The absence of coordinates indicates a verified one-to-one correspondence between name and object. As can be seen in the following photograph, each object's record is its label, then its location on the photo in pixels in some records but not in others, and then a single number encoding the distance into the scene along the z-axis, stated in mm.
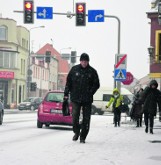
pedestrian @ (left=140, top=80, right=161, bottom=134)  15664
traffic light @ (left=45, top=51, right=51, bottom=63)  50425
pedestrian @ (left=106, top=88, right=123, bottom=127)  22156
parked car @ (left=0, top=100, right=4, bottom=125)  20802
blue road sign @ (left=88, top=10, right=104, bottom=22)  26156
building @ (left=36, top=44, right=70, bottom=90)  126375
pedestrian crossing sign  23438
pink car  19016
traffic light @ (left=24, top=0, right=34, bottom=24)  25969
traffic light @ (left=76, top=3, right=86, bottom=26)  25750
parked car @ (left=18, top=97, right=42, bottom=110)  57281
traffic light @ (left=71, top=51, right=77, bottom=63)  49434
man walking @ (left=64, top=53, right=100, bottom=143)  11172
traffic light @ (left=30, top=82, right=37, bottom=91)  57406
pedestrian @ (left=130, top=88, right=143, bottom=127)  21188
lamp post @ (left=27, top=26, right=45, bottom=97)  62000
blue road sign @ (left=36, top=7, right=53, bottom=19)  26500
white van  44031
